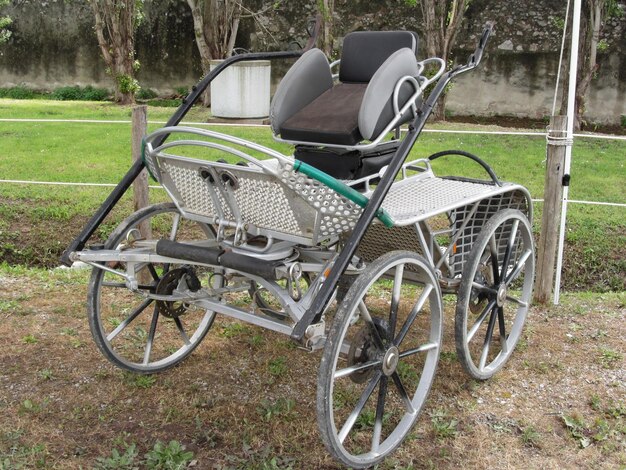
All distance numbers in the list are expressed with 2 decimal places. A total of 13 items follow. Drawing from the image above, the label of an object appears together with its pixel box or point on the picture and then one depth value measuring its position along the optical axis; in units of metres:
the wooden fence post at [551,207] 4.45
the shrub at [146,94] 13.61
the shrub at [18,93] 13.87
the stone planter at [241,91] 10.70
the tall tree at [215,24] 11.91
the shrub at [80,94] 13.65
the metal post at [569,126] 4.27
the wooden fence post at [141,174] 4.46
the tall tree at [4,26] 13.59
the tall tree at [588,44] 9.97
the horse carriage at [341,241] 2.71
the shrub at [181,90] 13.41
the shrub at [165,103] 12.74
